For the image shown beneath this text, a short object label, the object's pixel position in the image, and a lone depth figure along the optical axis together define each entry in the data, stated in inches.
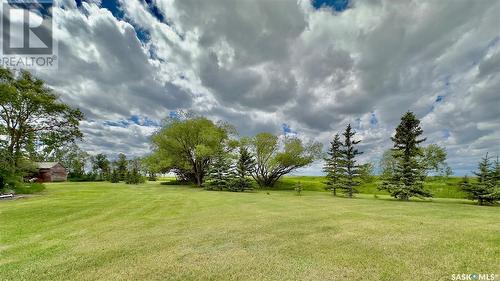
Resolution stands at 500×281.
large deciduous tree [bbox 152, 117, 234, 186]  1507.1
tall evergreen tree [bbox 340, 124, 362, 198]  958.4
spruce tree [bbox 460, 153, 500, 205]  660.7
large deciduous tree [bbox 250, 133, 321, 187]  1541.6
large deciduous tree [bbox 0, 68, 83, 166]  879.1
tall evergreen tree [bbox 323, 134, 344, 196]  994.7
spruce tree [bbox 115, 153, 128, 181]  2355.8
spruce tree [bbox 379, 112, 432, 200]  786.2
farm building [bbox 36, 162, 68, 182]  2183.8
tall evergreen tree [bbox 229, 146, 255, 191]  1245.4
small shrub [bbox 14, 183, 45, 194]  782.7
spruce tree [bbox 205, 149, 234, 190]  1235.2
